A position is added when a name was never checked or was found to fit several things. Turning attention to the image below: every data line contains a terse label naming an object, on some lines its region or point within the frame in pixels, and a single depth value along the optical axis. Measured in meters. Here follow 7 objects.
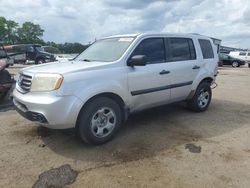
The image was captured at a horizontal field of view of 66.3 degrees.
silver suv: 2.81
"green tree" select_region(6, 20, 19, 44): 53.65
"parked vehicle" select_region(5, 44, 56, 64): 18.91
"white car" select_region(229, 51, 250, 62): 25.00
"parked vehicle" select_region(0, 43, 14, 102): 4.89
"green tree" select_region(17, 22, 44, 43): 56.20
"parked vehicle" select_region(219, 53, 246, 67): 22.01
